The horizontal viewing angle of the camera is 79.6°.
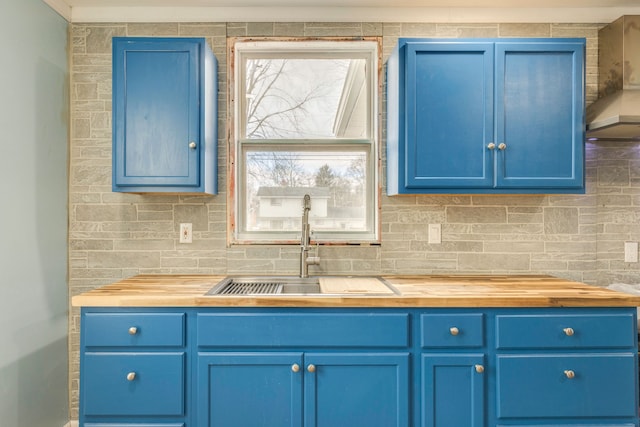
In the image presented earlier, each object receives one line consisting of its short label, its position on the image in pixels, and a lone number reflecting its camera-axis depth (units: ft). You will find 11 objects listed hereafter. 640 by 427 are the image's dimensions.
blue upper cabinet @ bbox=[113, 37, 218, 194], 6.69
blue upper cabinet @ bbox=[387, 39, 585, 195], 6.68
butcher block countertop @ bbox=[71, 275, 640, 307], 5.66
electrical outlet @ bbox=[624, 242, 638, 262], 7.73
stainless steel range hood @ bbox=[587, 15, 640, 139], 6.53
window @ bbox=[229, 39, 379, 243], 7.92
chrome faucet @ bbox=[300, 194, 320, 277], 7.29
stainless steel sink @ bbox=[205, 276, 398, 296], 6.91
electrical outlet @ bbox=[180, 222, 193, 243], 7.76
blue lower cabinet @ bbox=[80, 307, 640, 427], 5.71
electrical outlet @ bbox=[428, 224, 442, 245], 7.78
